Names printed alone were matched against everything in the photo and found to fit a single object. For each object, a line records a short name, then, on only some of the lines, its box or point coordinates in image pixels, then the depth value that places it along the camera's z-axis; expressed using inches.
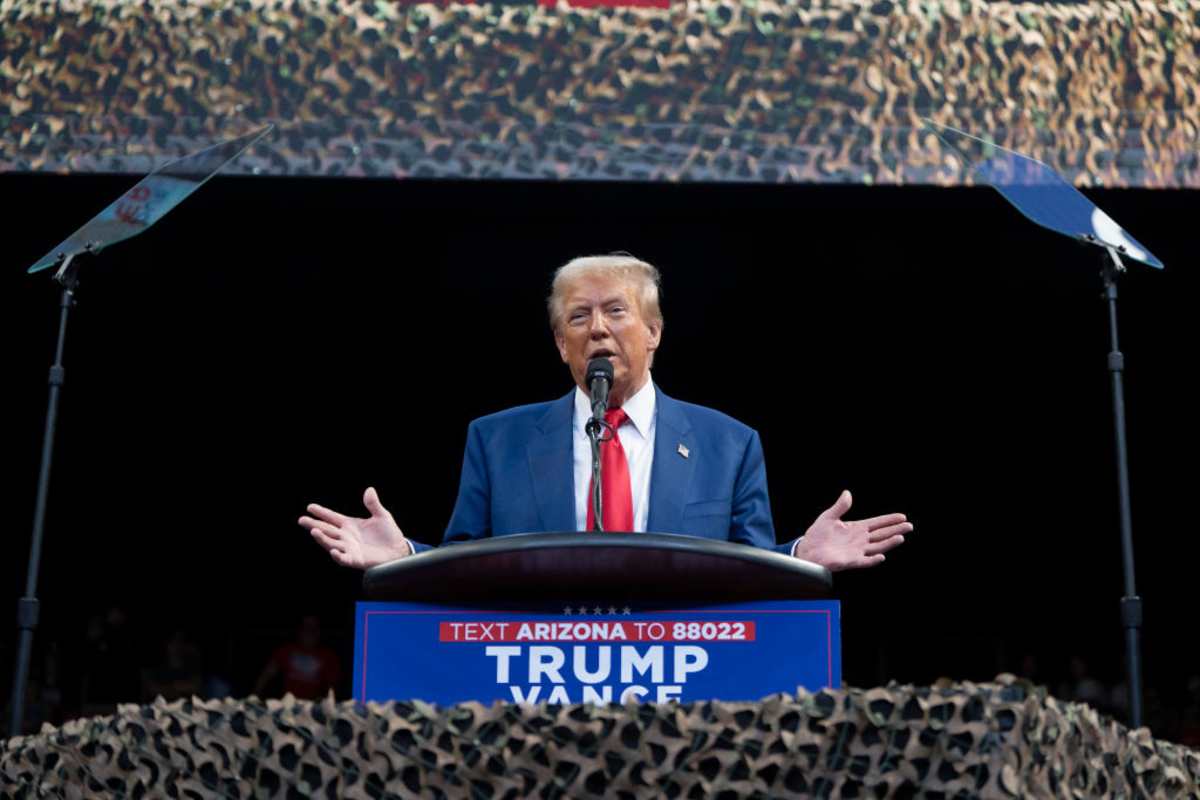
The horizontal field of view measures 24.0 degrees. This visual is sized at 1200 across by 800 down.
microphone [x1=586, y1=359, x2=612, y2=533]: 175.9
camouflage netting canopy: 330.5
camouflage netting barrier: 147.2
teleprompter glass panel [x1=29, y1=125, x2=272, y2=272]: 228.3
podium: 157.0
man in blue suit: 195.6
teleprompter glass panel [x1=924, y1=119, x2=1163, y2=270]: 225.7
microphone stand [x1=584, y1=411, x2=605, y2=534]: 176.5
